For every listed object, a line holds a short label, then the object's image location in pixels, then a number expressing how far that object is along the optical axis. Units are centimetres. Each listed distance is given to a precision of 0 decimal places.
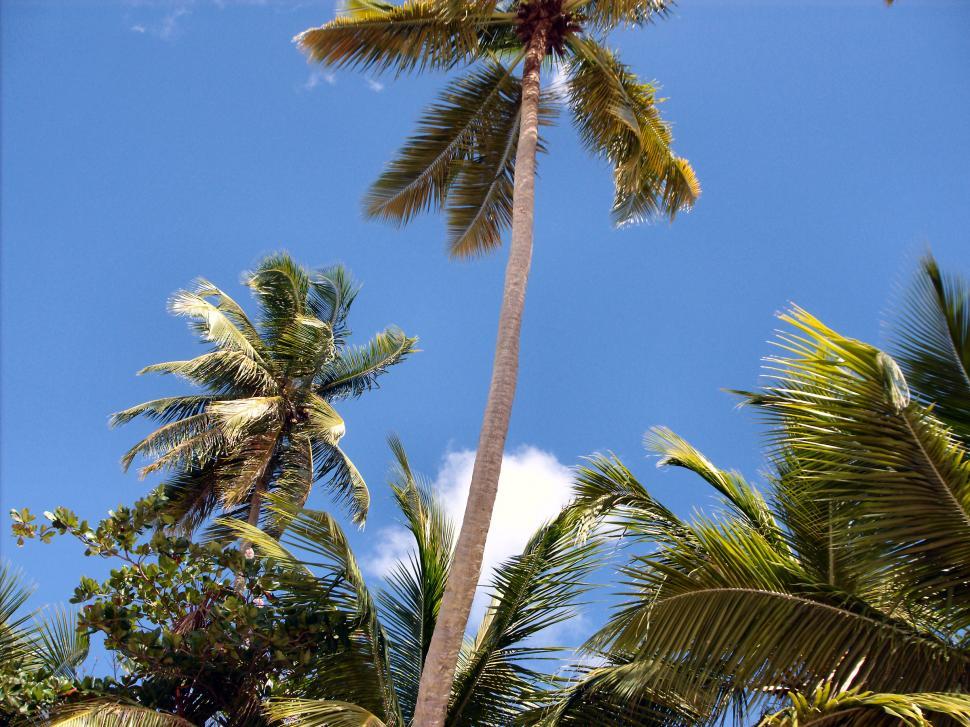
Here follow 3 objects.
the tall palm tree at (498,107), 1108
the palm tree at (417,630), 750
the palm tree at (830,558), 482
